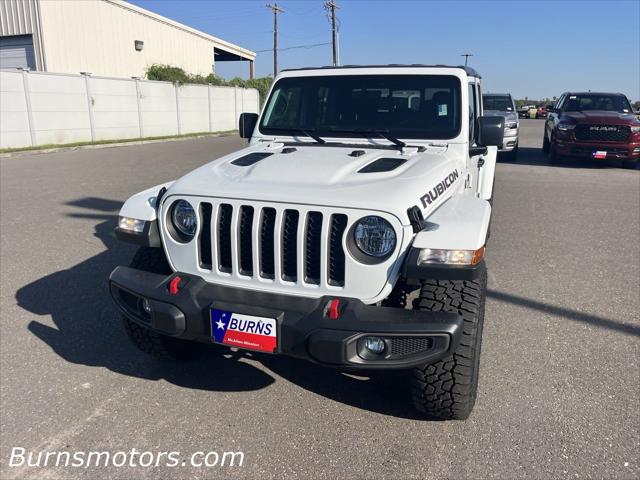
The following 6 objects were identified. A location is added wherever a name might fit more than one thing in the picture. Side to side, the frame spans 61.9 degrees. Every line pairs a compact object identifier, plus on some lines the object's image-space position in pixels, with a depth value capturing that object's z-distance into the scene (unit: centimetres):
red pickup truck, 1194
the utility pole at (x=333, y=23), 3869
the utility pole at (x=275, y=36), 4404
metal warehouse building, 2202
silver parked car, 1348
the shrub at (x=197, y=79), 2805
